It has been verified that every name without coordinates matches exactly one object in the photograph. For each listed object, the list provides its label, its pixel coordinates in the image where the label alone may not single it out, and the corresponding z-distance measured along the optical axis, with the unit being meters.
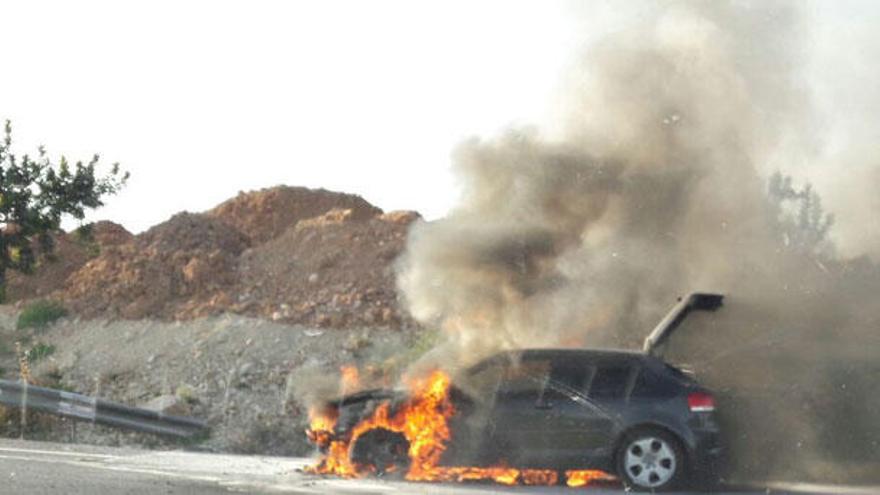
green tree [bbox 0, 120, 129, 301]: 23.22
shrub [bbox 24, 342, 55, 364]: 24.50
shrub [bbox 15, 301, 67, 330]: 26.88
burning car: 11.62
